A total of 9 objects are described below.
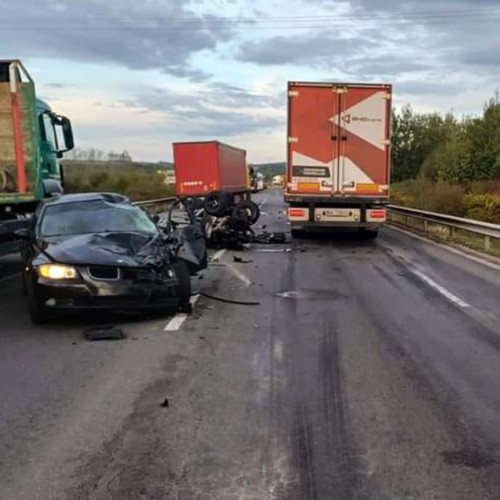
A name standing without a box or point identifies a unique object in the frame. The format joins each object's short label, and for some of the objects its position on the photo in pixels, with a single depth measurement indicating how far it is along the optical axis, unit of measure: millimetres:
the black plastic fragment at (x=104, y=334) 7570
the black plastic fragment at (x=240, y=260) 14959
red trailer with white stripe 18375
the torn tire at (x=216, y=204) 18719
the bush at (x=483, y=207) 24594
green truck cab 11656
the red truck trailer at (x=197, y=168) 33188
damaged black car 7965
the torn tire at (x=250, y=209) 19902
